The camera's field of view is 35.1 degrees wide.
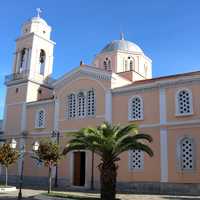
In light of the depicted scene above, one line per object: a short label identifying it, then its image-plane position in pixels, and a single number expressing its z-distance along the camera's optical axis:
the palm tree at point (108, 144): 15.20
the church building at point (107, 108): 20.41
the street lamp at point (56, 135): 26.34
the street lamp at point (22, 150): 16.28
